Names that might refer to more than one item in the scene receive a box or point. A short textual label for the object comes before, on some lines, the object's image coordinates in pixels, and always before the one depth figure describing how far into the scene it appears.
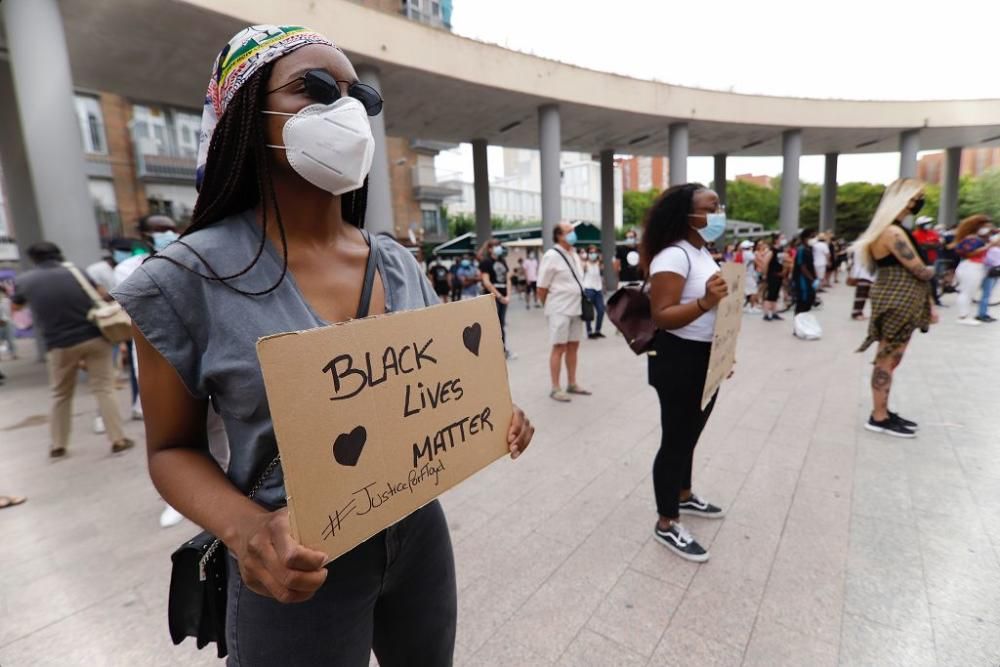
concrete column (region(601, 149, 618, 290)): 19.38
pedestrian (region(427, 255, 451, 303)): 13.76
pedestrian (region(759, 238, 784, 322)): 10.48
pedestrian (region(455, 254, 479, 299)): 10.09
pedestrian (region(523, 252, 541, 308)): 14.58
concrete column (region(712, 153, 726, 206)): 23.38
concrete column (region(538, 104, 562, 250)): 13.70
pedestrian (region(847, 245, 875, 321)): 5.80
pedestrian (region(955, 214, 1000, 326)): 9.14
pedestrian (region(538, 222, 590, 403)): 5.55
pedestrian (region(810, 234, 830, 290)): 11.71
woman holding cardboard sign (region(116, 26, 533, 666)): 0.91
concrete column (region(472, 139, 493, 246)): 17.05
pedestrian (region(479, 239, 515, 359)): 8.10
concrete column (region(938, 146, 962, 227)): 25.78
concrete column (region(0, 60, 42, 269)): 9.32
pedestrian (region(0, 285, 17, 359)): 10.56
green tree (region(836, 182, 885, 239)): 53.34
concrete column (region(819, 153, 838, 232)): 23.99
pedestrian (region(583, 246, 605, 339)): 9.23
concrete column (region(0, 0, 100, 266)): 6.88
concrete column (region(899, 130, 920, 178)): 20.67
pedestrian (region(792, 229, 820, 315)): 9.28
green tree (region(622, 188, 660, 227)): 67.00
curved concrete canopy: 8.65
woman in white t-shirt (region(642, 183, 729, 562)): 2.62
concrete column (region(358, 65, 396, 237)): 10.68
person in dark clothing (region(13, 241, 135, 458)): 4.52
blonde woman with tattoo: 4.00
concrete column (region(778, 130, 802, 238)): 18.58
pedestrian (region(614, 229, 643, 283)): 10.94
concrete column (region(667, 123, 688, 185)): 16.55
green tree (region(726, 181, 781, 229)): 66.31
